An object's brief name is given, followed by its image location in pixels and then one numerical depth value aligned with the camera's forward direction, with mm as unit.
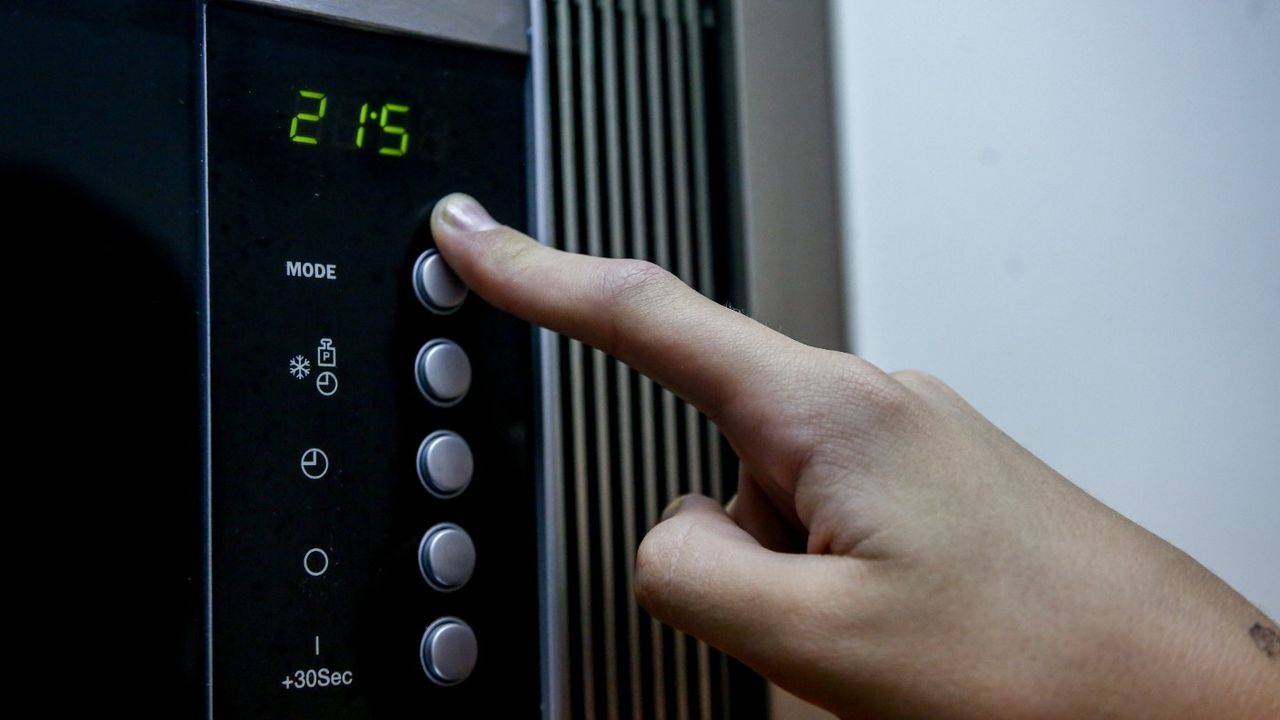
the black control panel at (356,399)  499
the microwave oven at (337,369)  478
